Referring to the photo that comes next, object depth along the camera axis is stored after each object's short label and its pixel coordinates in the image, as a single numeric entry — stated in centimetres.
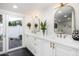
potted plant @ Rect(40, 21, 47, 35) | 178
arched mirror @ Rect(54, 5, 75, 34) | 124
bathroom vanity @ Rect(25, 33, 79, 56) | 91
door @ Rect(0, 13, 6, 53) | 220
